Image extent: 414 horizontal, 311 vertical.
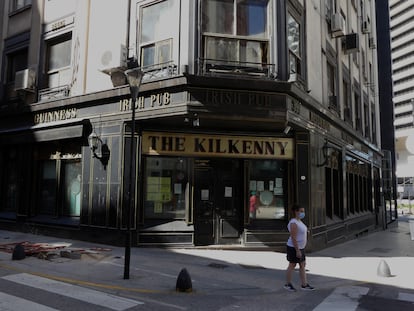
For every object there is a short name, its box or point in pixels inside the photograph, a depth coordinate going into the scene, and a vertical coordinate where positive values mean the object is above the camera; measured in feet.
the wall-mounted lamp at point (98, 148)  39.40 +4.65
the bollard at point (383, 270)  29.66 -5.47
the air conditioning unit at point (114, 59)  39.45 +13.82
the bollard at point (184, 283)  23.07 -5.16
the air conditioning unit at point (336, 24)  53.88 +23.77
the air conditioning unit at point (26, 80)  47.34 +13.80
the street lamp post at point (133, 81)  27.07 +7.90
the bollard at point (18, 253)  30.30 -4.56
